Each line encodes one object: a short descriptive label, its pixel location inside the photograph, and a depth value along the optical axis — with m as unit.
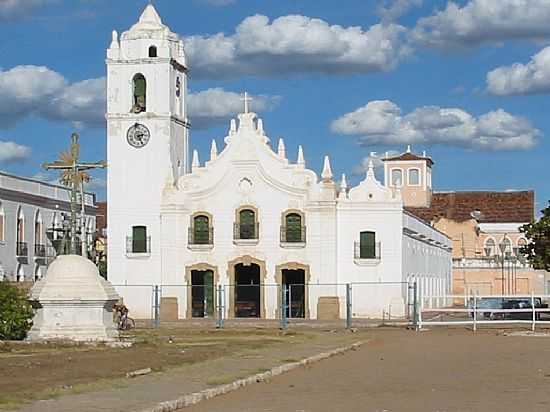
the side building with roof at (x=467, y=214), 91.44
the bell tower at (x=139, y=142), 61.69
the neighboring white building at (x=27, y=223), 65.31
